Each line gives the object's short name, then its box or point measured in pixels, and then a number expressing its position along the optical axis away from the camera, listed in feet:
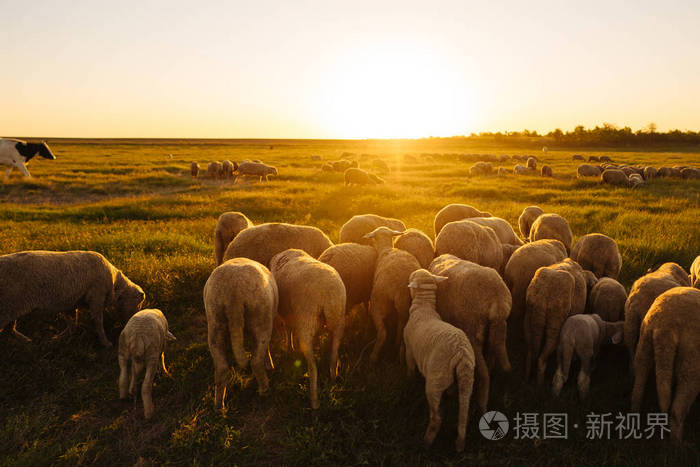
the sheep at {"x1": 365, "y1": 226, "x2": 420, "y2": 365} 16.46
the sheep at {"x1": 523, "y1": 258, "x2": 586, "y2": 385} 14.42
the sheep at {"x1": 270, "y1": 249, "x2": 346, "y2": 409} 13.85
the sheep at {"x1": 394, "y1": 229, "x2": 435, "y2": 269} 20.49
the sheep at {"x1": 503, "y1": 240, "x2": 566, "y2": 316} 17.69
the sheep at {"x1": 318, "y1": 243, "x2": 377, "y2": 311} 18.04
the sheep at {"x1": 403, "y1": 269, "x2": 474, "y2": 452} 11.14
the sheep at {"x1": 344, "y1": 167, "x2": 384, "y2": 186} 73.82
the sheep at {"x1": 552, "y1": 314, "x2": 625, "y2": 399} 13.78
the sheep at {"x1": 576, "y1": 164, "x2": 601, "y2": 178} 87.81
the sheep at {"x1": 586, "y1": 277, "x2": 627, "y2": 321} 16.87
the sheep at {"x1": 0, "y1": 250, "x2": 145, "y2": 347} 15.42
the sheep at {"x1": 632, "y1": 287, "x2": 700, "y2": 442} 11.48
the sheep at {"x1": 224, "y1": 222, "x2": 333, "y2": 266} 20.07
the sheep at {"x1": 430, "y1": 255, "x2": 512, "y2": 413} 13.69
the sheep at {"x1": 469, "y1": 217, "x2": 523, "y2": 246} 25.40
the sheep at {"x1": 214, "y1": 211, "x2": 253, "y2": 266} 23.95
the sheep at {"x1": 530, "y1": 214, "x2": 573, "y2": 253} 25.13
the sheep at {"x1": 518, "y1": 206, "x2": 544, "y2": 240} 31.37
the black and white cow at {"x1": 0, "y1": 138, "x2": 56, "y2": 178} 72.84
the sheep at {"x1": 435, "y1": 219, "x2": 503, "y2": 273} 20.48
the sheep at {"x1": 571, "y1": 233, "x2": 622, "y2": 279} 20.68
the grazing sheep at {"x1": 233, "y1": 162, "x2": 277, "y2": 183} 90.48
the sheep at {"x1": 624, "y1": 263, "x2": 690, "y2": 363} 14.14
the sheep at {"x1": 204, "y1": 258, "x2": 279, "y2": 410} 12.62
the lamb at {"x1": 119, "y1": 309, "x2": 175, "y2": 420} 13.25
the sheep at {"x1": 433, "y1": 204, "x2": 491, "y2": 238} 28.53
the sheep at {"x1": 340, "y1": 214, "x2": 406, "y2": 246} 23.70
